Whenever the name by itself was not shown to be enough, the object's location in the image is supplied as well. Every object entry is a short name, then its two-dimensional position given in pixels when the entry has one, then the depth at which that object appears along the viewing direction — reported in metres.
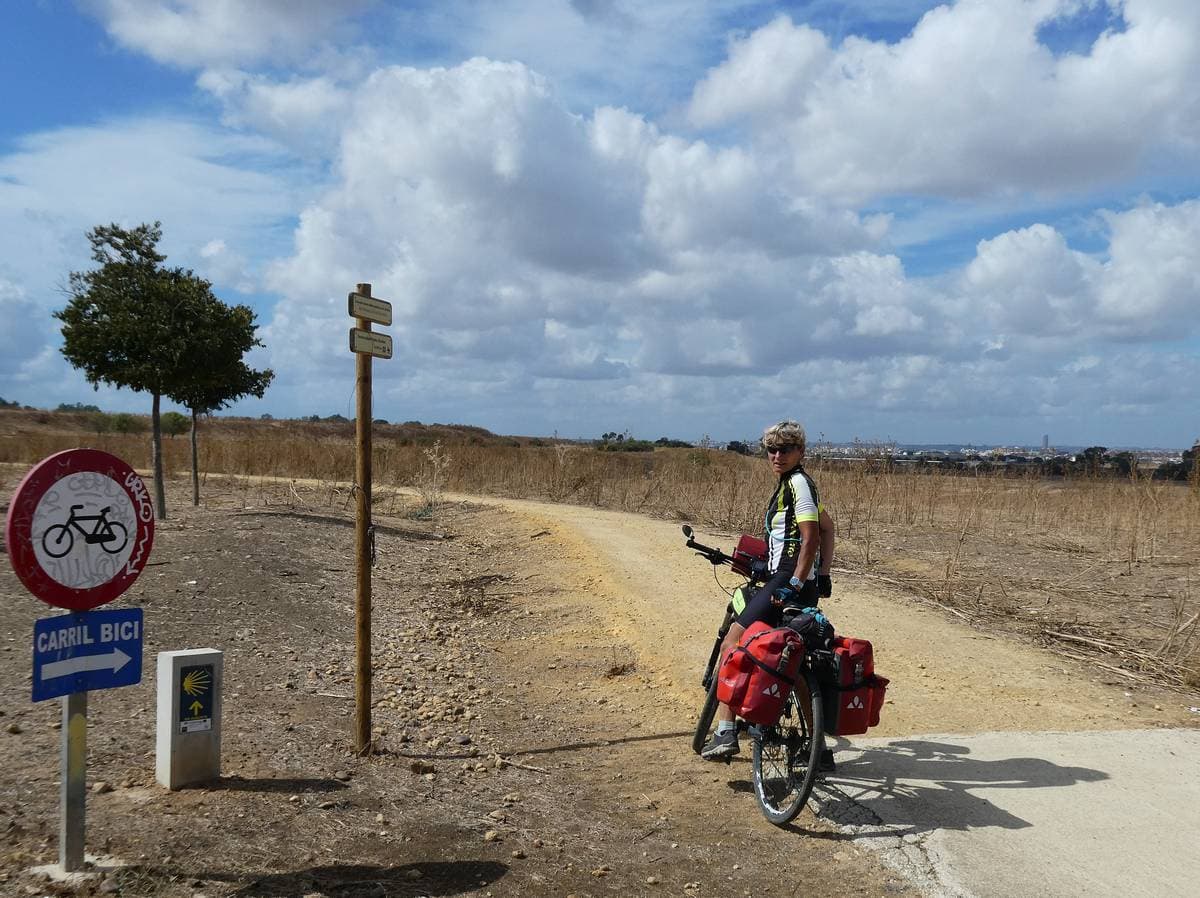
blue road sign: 3.72
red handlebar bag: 5.63
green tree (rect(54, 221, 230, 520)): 15.27
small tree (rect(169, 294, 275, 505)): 16.17
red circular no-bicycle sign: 3.59
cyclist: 5.19
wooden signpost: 5.54
